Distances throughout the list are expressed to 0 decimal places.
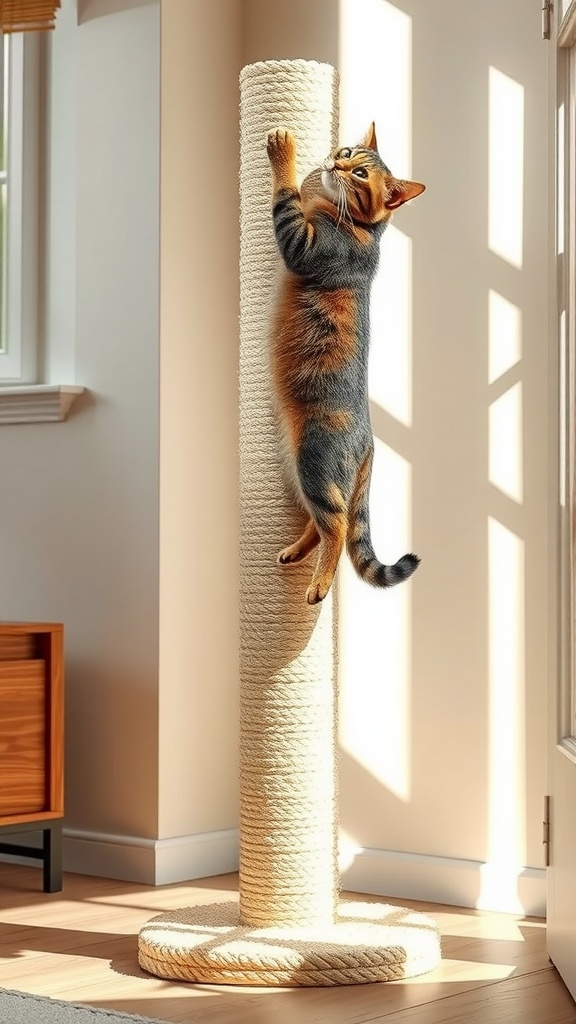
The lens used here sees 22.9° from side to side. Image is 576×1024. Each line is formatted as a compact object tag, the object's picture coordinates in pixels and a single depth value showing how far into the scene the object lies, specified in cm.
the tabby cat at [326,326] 216
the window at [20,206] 310
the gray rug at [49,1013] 184
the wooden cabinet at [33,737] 275
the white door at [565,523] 210
